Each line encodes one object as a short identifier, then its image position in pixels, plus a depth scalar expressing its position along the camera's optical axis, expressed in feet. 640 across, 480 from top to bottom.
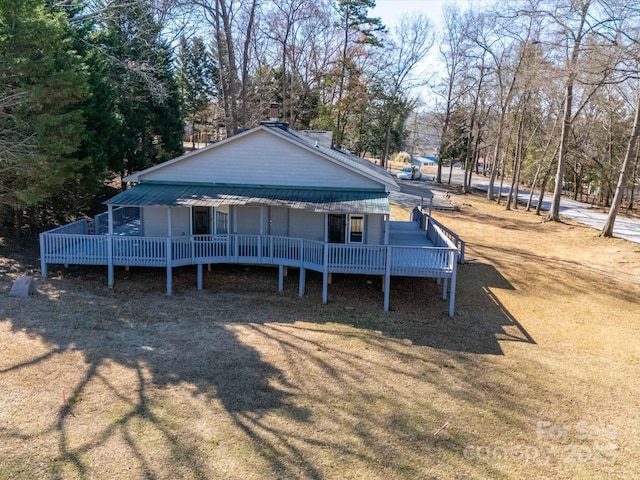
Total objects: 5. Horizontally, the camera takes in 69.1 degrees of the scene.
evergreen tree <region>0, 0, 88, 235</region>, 48.42
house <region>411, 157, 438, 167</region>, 256.68
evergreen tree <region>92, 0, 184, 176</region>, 81.61
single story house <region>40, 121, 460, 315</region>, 47.62
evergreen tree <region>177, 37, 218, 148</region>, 154.10
